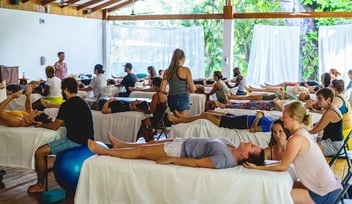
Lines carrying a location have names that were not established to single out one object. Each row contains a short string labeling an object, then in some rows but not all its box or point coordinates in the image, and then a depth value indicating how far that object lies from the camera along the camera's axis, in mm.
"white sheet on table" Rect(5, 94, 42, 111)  6891
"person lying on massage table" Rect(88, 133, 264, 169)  2980
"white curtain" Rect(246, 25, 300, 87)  10438
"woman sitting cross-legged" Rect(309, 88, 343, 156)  4156
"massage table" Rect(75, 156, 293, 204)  2785
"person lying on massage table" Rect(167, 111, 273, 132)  4520
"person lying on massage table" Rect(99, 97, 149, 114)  5715
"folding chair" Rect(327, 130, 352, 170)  3984
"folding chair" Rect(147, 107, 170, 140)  5505
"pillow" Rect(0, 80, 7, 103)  6002
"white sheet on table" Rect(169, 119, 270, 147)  4438
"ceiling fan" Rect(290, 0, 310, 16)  9784
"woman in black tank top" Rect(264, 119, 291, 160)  3312
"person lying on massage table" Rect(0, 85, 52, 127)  4328
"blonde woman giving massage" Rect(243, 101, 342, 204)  2795
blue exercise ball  3779
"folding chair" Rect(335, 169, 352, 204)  2746
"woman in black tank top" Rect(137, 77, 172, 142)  5477
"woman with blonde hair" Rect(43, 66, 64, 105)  6508
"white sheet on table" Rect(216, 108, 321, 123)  5293
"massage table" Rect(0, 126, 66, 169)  4125
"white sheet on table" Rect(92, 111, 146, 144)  5645
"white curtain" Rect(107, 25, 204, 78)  11375
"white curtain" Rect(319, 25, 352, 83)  9773
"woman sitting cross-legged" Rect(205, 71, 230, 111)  7094
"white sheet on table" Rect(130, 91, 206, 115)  7539
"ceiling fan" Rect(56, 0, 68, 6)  9838
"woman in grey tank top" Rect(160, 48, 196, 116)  5234
